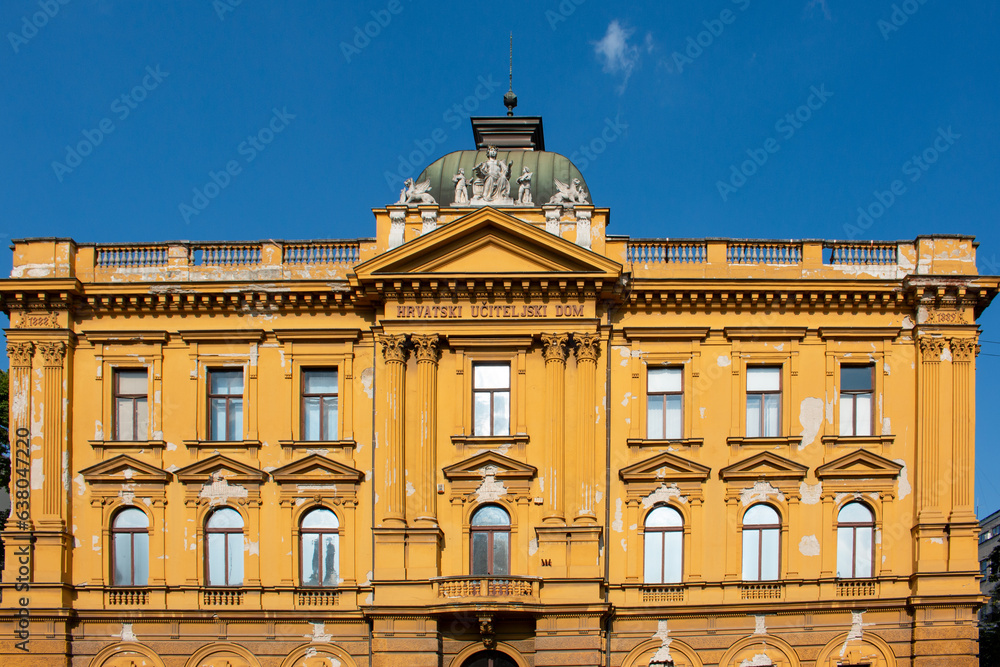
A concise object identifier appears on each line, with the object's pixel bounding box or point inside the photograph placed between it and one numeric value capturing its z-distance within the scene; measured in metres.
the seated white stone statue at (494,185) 33.03
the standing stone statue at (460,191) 33.06
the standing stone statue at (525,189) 33.00
